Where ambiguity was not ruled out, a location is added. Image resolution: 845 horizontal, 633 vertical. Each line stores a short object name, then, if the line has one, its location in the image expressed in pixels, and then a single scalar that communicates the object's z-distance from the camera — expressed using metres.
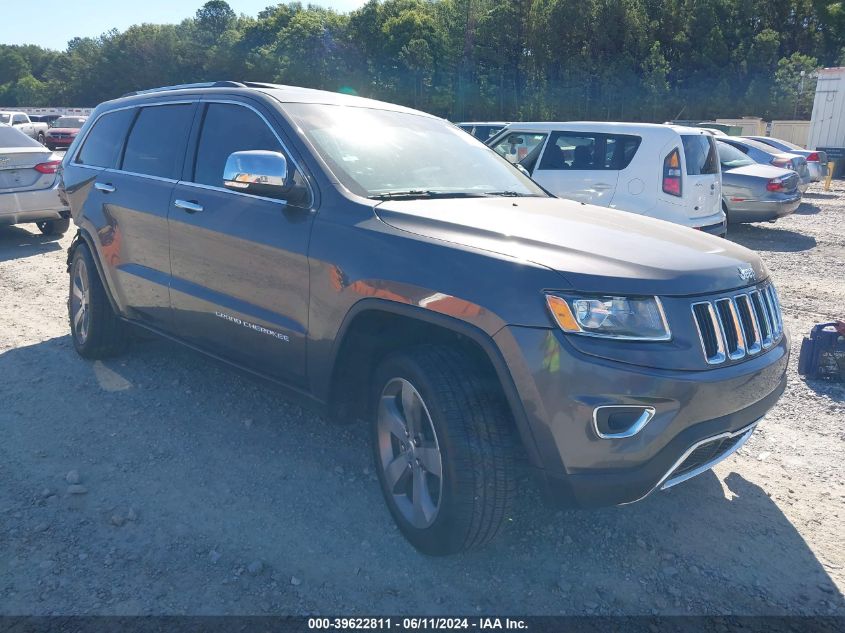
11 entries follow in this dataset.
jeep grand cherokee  2.57
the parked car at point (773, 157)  13.88
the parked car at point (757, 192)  11.96
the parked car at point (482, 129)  13.15
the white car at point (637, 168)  8.64
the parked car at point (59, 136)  30.48
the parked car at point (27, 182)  9.22
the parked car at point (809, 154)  17.08
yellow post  19.97
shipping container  24.56
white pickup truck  30.72
